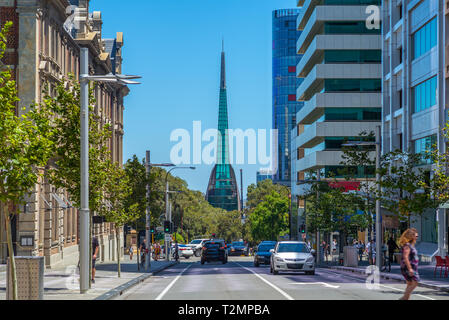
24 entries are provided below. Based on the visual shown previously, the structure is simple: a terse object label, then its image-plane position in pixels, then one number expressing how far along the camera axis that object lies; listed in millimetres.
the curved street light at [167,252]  65081
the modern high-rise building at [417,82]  47594
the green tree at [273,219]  120750
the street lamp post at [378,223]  39469
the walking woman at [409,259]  16828
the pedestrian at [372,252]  43656
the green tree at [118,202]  30953
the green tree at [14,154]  16156
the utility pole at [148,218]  42562
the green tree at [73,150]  24328
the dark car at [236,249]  92938
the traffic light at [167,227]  52625
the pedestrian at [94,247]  26903
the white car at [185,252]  82938
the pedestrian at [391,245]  42391
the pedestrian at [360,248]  62000
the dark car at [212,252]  53656
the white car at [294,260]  34744
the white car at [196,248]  88250
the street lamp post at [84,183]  21641
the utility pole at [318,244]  53562
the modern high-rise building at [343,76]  79375
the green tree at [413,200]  29212
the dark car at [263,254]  49750
